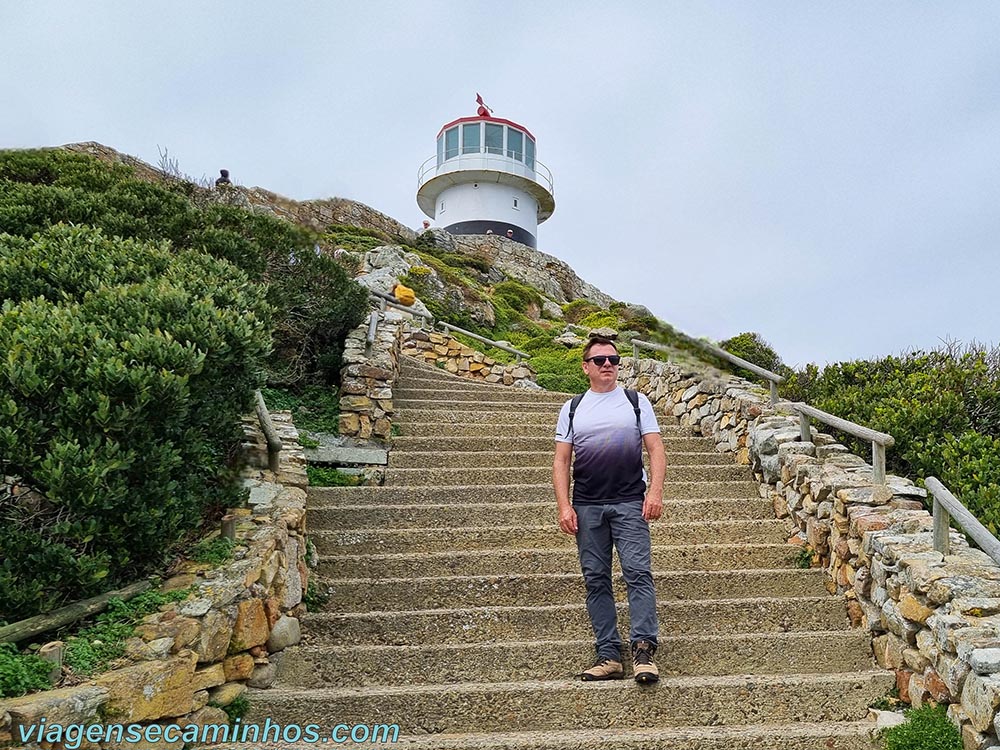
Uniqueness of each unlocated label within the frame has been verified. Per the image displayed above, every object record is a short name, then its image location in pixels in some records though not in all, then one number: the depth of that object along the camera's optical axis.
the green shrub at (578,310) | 23.34
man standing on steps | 3.42
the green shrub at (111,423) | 2.83
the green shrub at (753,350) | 9.66
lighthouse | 30.19
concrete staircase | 3.22
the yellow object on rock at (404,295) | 15.01
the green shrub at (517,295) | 22.24
